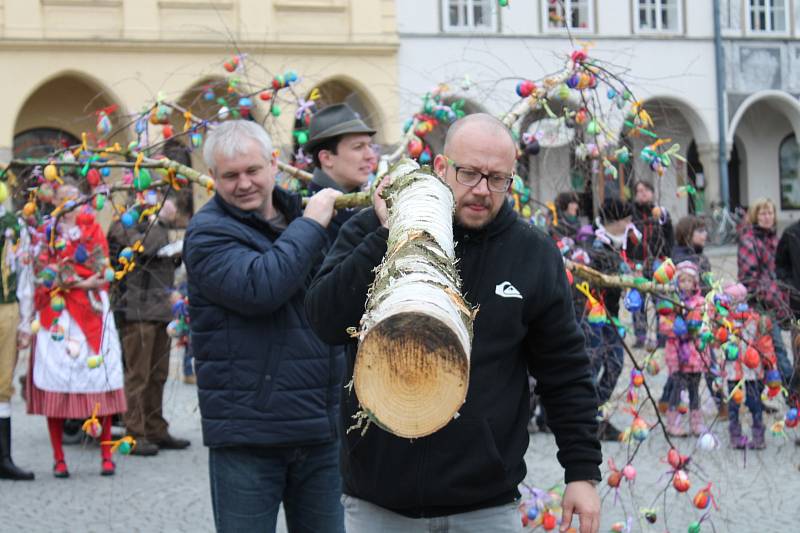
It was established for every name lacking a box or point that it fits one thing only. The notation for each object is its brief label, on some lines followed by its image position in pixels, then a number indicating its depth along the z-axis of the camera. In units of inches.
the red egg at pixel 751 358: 201.3
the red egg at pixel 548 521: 208.7
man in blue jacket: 157.5
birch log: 90.0
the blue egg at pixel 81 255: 243.4
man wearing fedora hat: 212.2
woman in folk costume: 315.6
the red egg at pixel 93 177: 220.7
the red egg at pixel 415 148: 227.9
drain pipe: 1053.8
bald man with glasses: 129.8
